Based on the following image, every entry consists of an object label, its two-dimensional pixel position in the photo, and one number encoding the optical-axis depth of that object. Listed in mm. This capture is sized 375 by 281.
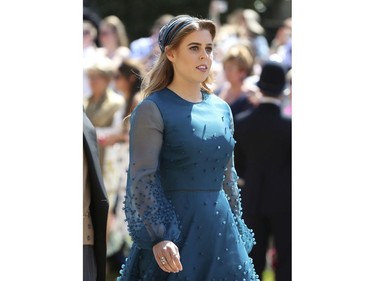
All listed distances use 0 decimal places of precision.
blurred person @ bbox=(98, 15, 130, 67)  15031
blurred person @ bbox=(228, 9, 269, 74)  14888
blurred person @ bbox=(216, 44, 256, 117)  10305
